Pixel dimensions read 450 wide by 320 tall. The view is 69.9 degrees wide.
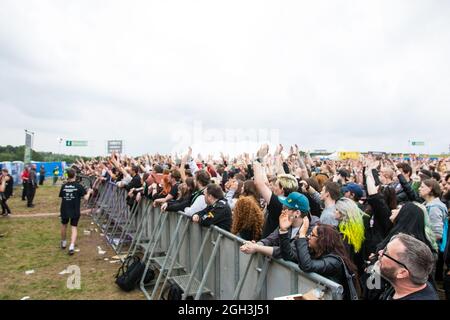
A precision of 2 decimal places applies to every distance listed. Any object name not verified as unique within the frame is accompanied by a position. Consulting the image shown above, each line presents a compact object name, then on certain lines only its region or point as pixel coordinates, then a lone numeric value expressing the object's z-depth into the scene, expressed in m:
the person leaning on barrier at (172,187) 6.77
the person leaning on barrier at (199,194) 5.55
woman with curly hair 4.27
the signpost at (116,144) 28.11
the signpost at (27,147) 23.68
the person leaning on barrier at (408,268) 2.35
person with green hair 4.09
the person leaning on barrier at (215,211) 4.78
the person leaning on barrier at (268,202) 3.90
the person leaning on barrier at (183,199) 6.16
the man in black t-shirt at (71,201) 9.20
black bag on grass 6.37
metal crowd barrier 2.93
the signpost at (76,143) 36.84
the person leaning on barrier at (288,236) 3.10
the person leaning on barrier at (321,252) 2.71
